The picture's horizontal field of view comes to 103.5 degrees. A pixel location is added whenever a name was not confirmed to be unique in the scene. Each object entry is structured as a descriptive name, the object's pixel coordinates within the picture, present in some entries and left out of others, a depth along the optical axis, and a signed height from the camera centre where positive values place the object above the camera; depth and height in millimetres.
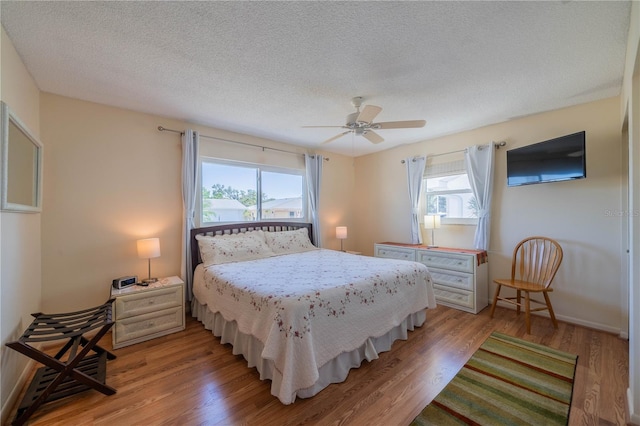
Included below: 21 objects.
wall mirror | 1583 +354
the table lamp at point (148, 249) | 2760 -390
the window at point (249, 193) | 3633 +343
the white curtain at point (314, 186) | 4523 +510
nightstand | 2443 -1008
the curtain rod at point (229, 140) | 3168 +1081
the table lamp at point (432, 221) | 3861 -100
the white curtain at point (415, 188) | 4250 +449
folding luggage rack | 1618 -1073
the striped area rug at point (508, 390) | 1605 -1284
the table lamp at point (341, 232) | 4707 -334
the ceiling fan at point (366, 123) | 2301 +924
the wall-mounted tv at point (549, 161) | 2648 +617
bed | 1722 -775
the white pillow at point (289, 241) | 3764 -425
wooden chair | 2789 -660
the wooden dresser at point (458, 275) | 3275 -822
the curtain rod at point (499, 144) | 3418 +973
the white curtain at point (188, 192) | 3191 +279
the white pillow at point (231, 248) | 3109 -450
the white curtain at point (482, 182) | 3479 +466
